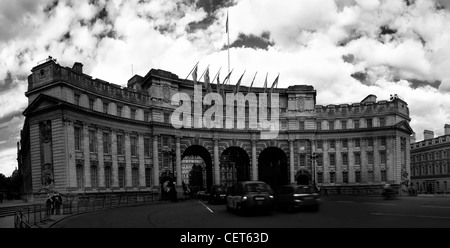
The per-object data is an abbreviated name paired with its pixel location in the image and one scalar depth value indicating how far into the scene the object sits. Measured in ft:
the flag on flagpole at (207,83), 195.72
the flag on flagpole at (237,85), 206.90
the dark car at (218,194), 116.98
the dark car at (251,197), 70.28
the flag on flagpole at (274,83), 216.95
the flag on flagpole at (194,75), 192.85
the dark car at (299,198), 73.77
